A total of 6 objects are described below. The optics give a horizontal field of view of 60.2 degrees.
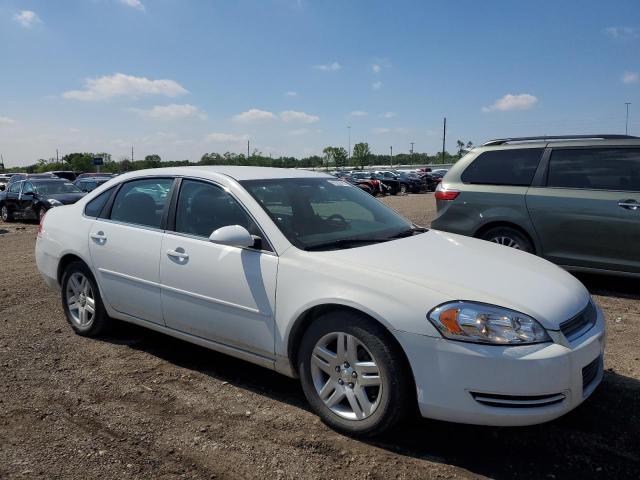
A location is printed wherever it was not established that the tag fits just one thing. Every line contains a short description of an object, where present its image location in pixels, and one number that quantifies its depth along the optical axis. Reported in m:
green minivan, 6.02
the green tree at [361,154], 123.31
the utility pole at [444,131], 89.19
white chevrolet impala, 2.74
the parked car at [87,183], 19.95
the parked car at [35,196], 16.70
